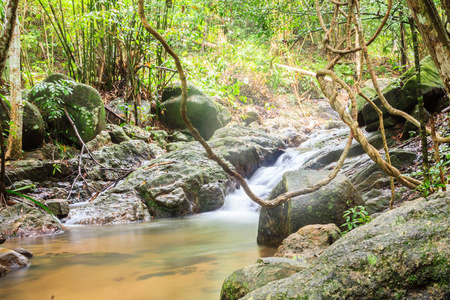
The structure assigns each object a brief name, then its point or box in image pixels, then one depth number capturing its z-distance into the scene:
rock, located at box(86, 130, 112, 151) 7.86
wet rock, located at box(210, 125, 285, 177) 7.89
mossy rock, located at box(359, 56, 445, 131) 5.79
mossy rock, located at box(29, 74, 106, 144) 7.55
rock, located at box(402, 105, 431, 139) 5.67
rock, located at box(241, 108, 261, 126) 14.23
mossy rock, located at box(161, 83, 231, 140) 10.70
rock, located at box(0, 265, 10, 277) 2.88
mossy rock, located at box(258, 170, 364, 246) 3.54
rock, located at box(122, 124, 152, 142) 8.97
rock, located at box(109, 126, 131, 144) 8.68
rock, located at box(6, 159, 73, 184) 5.96
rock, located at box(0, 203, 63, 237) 4.49
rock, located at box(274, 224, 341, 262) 2.86
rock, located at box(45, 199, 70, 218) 5.36
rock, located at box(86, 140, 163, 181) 7.16
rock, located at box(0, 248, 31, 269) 3.04
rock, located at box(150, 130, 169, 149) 9.44
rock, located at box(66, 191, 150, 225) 5.37
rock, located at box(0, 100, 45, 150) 6.63
